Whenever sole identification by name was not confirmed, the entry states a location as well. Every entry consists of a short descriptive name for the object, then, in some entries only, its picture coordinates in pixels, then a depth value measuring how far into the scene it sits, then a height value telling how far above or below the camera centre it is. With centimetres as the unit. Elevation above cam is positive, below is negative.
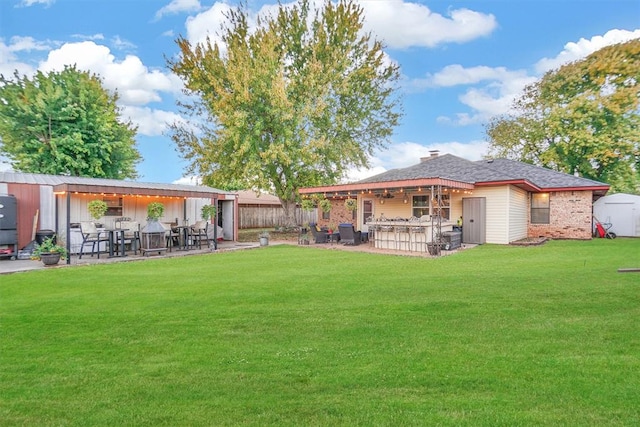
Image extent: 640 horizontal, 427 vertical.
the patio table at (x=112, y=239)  1105 -85
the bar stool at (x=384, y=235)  1324 -87
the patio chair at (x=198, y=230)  1339 -70
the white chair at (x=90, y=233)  1105 -68
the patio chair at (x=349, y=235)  1442 -92
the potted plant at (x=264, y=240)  1479 -115
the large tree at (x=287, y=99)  1700 +571
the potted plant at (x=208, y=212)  1434 -3
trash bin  1124 -75
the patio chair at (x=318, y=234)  1511 -93
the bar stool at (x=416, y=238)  1227 -89
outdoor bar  1192 -74
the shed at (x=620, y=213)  1792 -2
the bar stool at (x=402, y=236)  1270 -86
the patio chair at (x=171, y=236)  1288 -88
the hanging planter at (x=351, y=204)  1594 +34
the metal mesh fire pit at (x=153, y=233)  1158 -70
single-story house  1384 +51
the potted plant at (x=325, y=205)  1589 +29
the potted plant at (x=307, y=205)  1647 +30
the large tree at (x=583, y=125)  2004 +521
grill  1035 -44
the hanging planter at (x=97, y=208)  1093 +9
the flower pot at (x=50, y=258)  923 -119
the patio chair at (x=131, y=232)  1202 -72
